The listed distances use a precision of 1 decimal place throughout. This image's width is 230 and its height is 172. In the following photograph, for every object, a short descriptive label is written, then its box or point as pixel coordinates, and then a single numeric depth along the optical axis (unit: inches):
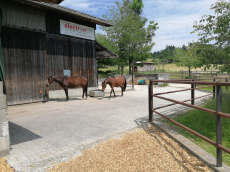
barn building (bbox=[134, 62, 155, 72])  1892.0
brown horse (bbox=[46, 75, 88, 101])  357.0
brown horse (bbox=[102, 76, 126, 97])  403.9
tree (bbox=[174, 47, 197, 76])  1466.5
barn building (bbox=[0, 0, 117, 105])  312.7
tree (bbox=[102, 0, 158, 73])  1044.5
